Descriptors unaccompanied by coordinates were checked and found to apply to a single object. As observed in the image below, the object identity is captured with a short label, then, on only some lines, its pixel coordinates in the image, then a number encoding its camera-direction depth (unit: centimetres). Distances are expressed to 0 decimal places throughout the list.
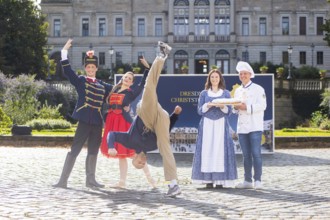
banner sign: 1582
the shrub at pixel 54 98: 3550
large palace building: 6306
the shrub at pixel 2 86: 3074
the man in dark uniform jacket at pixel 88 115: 970
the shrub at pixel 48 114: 2809
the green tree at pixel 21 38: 4612
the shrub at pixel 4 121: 2509
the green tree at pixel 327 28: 3734
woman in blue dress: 962
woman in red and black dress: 973
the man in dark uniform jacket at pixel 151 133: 861
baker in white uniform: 980
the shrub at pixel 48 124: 2527
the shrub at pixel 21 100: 2691
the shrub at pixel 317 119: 3054
